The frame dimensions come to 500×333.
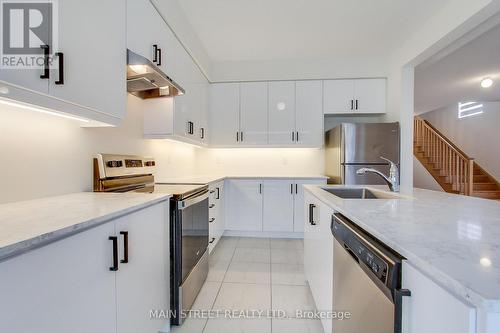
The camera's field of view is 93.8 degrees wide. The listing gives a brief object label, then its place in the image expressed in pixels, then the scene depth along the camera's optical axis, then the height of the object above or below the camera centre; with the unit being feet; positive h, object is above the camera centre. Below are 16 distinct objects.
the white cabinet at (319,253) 4.21 -1.89
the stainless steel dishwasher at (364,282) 2.07 -1.31
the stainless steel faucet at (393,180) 5.47 -0.36
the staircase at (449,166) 15.76 -0.07
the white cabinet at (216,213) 8.36 -1.92
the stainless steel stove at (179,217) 5.01 -1.24
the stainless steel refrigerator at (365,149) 9.63 +0.66
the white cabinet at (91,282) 2.07 -1.36
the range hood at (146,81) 4.81 +2.10
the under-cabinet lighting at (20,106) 3.54 +0.92
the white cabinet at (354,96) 11.18 +3.30
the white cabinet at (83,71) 2.91 +1.48
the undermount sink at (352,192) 6.10 -0.72
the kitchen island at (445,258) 1.33 -0.68
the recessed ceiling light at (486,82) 12.74 +4.60
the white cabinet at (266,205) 10.71 -1.86
